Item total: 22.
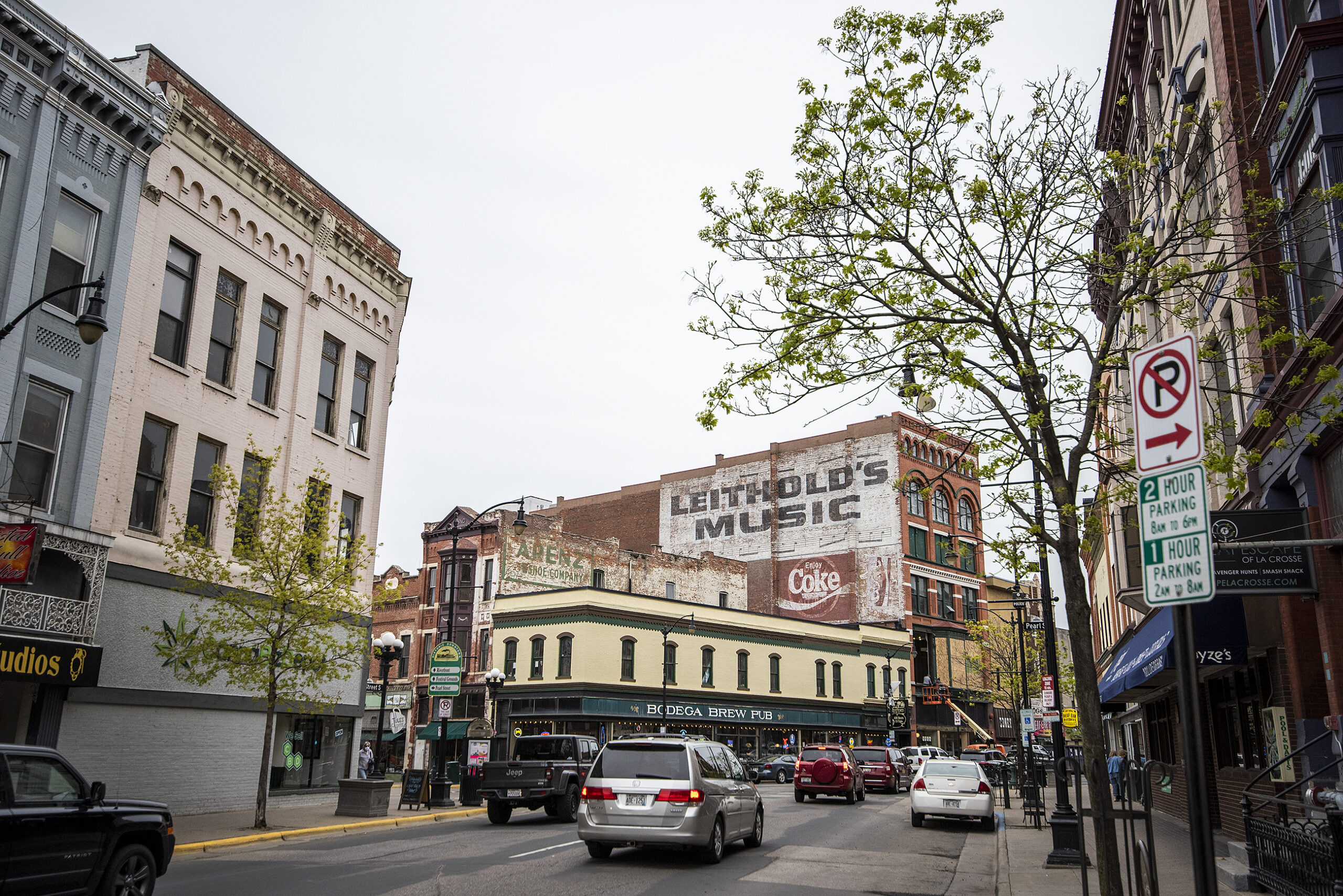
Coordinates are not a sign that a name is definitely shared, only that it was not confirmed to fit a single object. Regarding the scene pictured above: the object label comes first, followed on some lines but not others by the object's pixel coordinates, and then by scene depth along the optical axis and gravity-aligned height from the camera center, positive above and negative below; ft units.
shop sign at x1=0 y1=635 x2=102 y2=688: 53.01 +1.32
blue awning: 50.93 +3.53
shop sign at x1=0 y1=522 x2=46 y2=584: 50.62 +6.71
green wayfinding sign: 83.71 +1.82
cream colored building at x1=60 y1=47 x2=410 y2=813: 65.31 +22.40
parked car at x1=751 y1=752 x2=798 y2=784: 145.18 -9.92
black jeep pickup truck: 70.38 -6.11
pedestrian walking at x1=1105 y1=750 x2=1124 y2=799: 103.19 -6.77
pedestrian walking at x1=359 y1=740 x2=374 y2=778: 120.07 -8.40
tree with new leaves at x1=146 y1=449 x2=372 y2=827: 63.62 +5.95
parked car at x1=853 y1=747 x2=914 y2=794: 118.42 -7.89
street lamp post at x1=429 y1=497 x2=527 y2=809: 88.86 -8.13
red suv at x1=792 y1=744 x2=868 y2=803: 97.09 -7.15
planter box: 72.33 -7.63
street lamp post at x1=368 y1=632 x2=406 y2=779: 83.01 +3.45
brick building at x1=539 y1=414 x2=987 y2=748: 206.18 +35.17
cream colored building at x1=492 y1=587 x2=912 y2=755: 150.00 +4.21
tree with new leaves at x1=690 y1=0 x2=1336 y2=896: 38.63 +18.77
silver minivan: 45.70 -4.66
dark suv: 29.35 -4.57
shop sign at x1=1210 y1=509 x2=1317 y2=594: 42.37 +5.98
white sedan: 71.77 -6.43
